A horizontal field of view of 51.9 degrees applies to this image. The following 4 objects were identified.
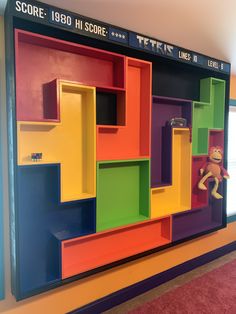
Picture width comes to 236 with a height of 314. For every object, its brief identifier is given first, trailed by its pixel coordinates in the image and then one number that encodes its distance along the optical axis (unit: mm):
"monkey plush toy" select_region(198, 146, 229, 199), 2488
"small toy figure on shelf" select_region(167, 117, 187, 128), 2209
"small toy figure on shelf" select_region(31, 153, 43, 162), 1521
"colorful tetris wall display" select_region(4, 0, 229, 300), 1547
